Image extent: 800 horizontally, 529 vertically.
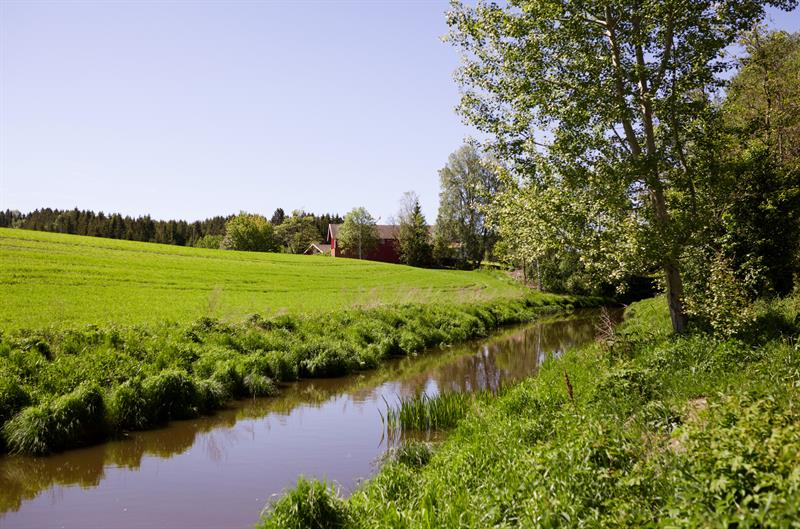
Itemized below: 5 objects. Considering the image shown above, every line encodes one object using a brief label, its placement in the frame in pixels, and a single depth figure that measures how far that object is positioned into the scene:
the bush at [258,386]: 15.49
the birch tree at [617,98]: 13.65
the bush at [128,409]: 12.04
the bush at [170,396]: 12.84
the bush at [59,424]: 10.56
